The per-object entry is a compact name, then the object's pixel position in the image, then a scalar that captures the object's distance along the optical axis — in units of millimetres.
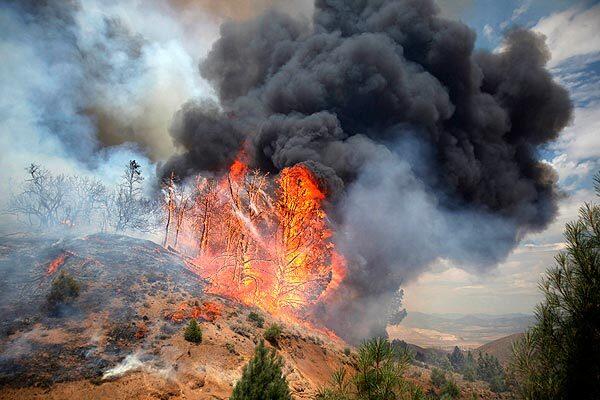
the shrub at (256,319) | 23512
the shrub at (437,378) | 28953
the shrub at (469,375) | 36219
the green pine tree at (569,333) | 5820
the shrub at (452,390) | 26127
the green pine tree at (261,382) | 8750
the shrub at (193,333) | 17984
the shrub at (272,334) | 21127
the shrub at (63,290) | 19672
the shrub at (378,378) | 6426
